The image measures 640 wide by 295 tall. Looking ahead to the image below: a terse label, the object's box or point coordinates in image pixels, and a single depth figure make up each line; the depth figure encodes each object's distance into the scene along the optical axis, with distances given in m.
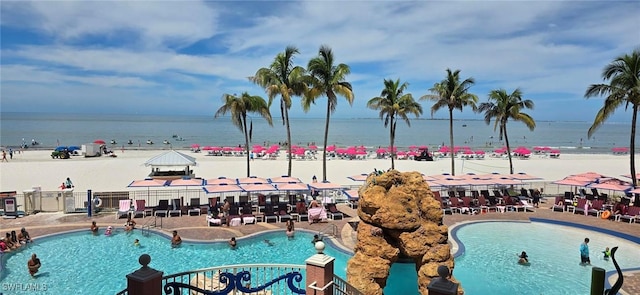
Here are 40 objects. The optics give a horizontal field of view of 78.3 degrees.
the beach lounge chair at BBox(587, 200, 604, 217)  24.92
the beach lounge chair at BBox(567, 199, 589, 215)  25.40
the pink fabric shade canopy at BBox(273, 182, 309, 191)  23.57
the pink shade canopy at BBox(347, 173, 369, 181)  27.05
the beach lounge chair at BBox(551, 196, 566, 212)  26.21
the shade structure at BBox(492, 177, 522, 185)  28.28
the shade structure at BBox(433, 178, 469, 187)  26.77
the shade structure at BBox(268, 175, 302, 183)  25.23
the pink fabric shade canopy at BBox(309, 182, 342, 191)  25.09
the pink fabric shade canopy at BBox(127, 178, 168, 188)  22.97
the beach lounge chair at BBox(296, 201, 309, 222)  23.53
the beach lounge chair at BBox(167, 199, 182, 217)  23.52
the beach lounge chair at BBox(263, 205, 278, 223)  22.86
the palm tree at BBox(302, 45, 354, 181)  28.72
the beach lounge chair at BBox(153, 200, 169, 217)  23.25
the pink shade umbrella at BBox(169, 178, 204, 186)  23.77
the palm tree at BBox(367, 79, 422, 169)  33.38
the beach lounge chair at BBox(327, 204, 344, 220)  23.58
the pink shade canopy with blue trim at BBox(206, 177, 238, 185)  24.59
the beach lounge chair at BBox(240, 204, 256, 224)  22.08
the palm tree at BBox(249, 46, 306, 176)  28.36
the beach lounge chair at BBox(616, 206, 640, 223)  23.14
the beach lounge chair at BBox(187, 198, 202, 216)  23.91
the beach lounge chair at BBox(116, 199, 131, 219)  22.81
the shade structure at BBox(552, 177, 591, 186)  26.52
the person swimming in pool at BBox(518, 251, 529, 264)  16.64
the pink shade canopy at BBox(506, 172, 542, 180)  28.90
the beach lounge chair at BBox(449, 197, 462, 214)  25.97
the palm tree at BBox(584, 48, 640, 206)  25.69
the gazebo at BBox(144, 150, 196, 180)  30.23
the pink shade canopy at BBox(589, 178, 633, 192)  24.83
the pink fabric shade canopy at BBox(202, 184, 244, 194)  22.62
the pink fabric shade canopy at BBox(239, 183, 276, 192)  23.08
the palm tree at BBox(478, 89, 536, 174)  33.94
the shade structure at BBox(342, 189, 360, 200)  25.16
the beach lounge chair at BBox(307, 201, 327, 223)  22.72
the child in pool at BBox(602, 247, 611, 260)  16.80
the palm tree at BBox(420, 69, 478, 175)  33.66
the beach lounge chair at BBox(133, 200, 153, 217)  23.19
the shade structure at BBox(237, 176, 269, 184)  24.97
